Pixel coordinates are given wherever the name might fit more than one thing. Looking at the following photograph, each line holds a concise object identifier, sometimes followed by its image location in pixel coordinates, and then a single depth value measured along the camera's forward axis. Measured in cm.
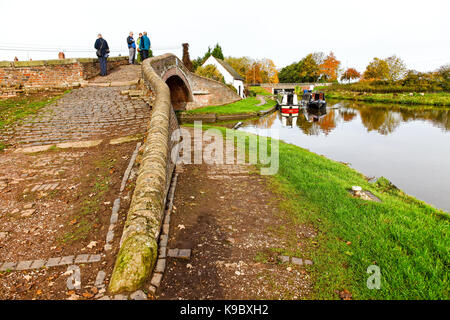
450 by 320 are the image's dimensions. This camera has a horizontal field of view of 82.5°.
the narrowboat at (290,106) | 2928
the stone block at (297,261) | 381
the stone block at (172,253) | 376
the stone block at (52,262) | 321
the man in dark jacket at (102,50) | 1308
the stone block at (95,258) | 330
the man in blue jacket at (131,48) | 1529
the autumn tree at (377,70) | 5878
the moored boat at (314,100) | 3341
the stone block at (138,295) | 282
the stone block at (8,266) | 315
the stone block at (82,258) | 328
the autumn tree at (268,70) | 7812
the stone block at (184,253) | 375
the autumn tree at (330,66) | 7512
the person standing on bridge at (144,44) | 1438
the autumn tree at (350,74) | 7951
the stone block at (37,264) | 318
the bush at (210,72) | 4168
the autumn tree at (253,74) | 7350
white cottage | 4641
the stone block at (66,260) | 324
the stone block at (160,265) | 341
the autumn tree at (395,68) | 5720
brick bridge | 1586
